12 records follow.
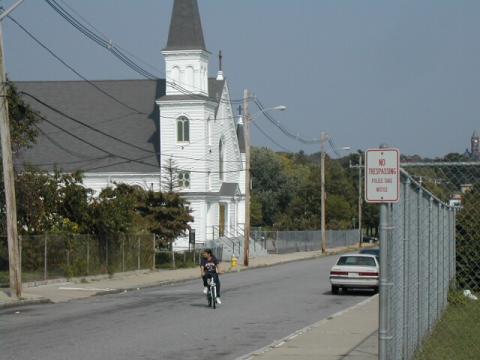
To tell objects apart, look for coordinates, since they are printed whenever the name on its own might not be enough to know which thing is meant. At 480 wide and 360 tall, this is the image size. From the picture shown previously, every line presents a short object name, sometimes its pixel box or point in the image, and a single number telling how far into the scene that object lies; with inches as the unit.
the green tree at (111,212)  1620.3
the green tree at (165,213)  2012.8
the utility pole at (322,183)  2891.2
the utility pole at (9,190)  1064.0
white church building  2743.6
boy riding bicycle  989.9
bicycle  987.9
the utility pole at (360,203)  3708.7
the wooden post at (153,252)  1884.6
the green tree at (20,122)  1466.5
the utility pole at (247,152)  2063.2
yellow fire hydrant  2133.7
